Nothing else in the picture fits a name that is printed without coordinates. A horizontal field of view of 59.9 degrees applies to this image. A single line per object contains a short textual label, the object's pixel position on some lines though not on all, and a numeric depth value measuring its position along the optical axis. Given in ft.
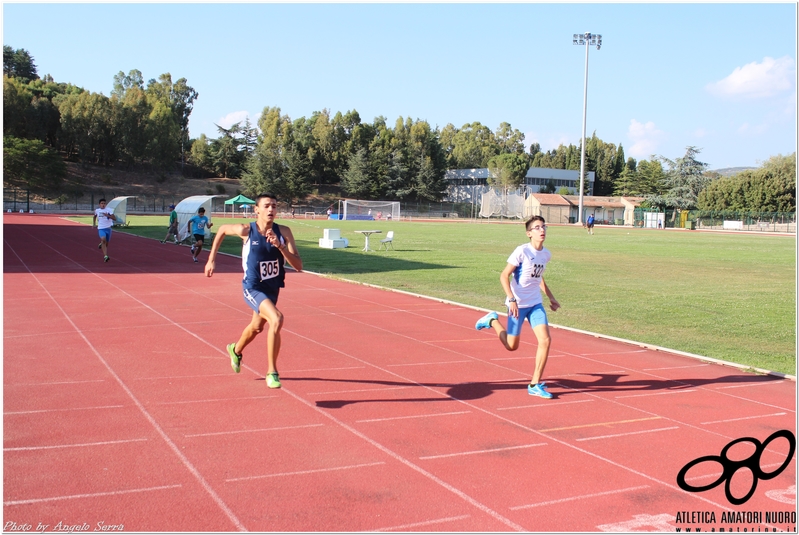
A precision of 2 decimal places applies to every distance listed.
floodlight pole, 232.20
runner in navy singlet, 21.65
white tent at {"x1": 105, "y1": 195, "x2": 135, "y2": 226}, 144.56
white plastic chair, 91.15
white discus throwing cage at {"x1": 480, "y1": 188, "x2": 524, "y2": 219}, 306.64
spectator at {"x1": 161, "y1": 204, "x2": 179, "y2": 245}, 97.76
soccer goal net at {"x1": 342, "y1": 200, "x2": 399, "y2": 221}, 272.92
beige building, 307.62
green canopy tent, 139.56
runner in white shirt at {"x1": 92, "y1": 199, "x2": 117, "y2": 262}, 64.59
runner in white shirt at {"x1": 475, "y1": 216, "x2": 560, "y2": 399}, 22.56
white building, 368.27
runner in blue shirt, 70.18
